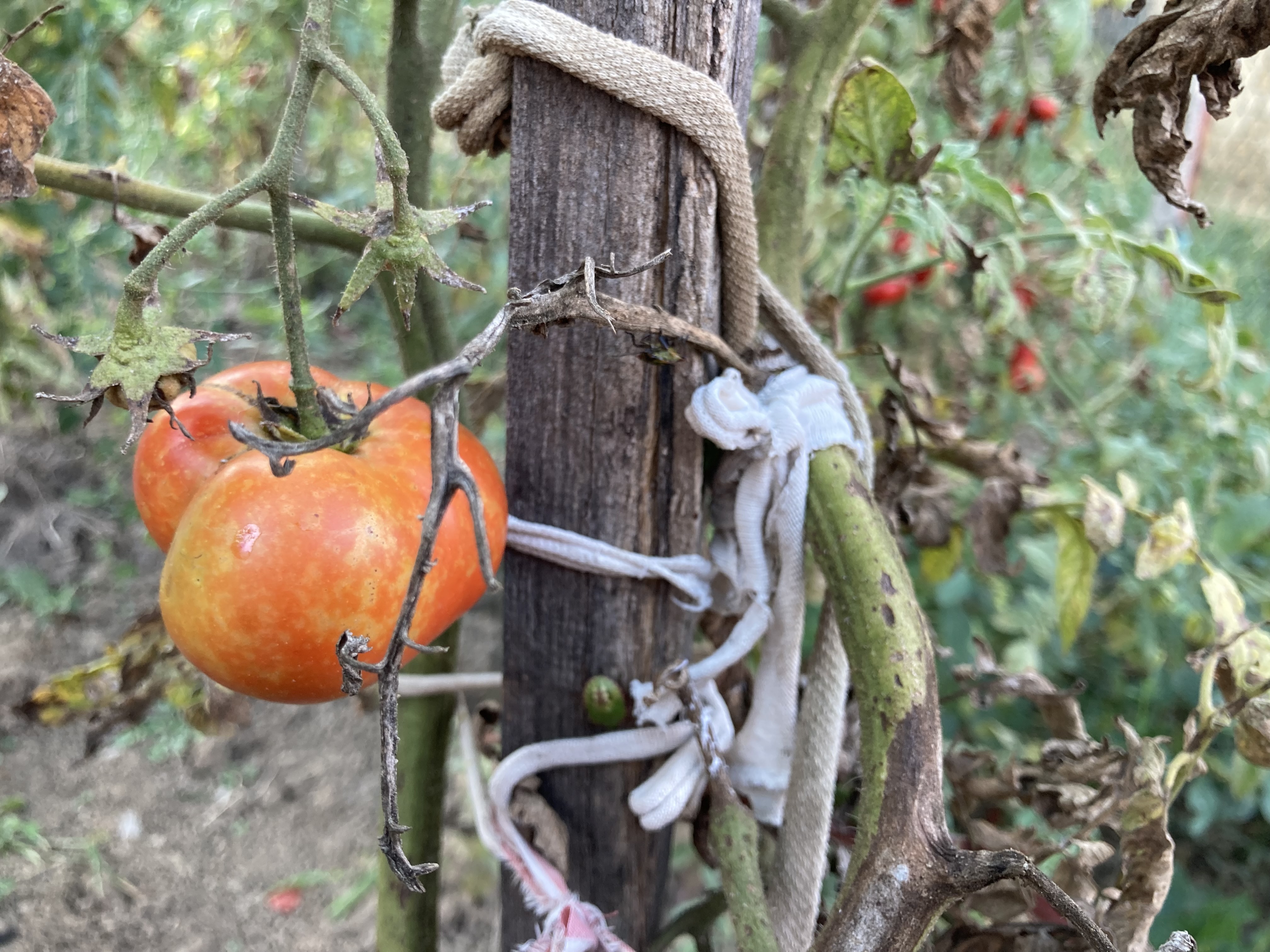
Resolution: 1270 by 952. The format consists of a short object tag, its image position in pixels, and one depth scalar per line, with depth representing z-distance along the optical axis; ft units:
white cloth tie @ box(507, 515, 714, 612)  0.69
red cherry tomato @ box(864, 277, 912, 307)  1.67
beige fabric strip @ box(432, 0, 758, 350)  0.58
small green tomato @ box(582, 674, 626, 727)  0.73
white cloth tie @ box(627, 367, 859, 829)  0.65
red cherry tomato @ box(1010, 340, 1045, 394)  1.65
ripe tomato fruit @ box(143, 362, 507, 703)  0.52
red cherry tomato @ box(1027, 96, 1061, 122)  1.57
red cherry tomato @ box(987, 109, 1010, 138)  1.60
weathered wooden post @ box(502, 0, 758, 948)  0.61
